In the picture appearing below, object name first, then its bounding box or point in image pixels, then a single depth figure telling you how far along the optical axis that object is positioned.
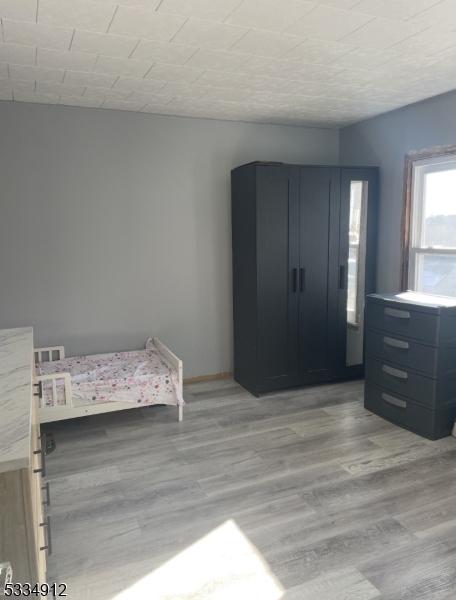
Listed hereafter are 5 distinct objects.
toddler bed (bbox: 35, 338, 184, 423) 3.21
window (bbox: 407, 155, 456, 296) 3.61
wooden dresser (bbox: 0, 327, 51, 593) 1.10
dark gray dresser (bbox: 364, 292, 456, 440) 3.07
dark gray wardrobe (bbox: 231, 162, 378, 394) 3.84
